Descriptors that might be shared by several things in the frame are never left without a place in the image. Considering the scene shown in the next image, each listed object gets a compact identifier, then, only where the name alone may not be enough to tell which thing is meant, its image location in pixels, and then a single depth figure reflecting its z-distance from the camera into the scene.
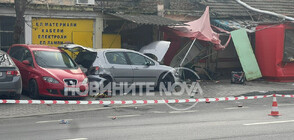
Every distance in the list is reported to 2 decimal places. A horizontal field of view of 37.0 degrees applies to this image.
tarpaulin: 19.28
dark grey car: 12.52
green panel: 20.64
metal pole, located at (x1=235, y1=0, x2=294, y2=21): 22.41
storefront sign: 19.02
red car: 13.52
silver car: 15.43
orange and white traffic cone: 11.48
